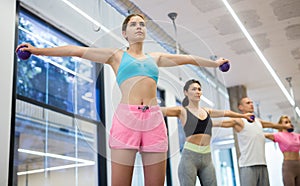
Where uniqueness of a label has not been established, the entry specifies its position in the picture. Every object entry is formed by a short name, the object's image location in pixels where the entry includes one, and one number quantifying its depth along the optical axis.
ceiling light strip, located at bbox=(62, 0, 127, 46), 3.82
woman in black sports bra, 2.20
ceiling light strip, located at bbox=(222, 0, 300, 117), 4.20
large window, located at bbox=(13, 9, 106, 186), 3.59
